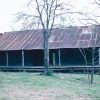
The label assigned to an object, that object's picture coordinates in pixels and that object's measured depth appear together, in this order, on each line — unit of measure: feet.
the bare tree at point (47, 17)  86.99
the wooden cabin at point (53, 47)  100.42
